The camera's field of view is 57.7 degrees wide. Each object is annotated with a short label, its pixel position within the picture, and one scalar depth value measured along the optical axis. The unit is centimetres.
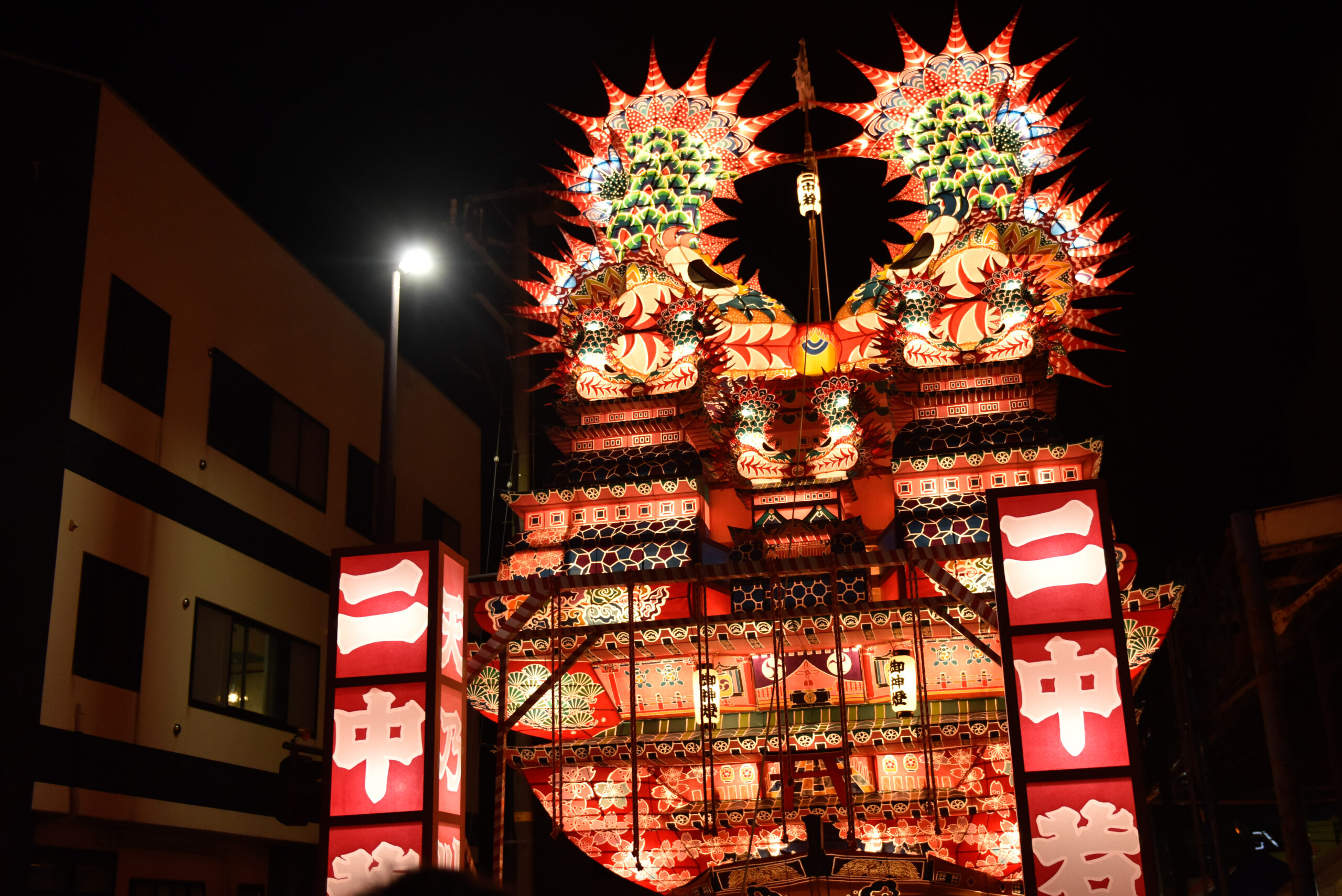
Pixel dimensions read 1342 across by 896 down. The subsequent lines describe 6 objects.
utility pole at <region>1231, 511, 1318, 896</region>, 877
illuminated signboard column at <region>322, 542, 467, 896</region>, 891
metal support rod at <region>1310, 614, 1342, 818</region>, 1002
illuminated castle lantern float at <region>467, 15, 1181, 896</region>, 1137
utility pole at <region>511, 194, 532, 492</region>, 1862
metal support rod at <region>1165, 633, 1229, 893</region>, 1169
